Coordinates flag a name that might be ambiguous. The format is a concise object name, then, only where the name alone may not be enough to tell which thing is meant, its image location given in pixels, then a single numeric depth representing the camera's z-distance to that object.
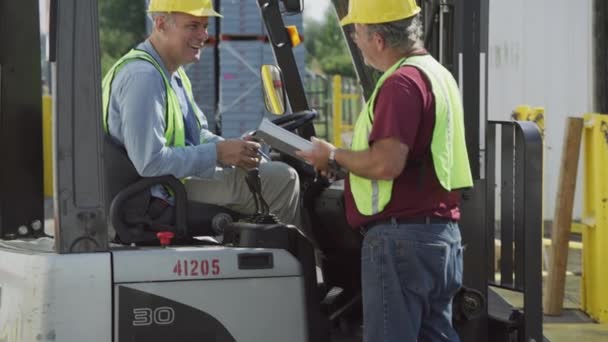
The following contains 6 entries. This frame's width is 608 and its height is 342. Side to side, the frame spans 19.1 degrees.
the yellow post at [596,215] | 12.70
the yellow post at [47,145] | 21.96
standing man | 6.27
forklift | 6.26
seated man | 6.72
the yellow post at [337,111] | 31.14
